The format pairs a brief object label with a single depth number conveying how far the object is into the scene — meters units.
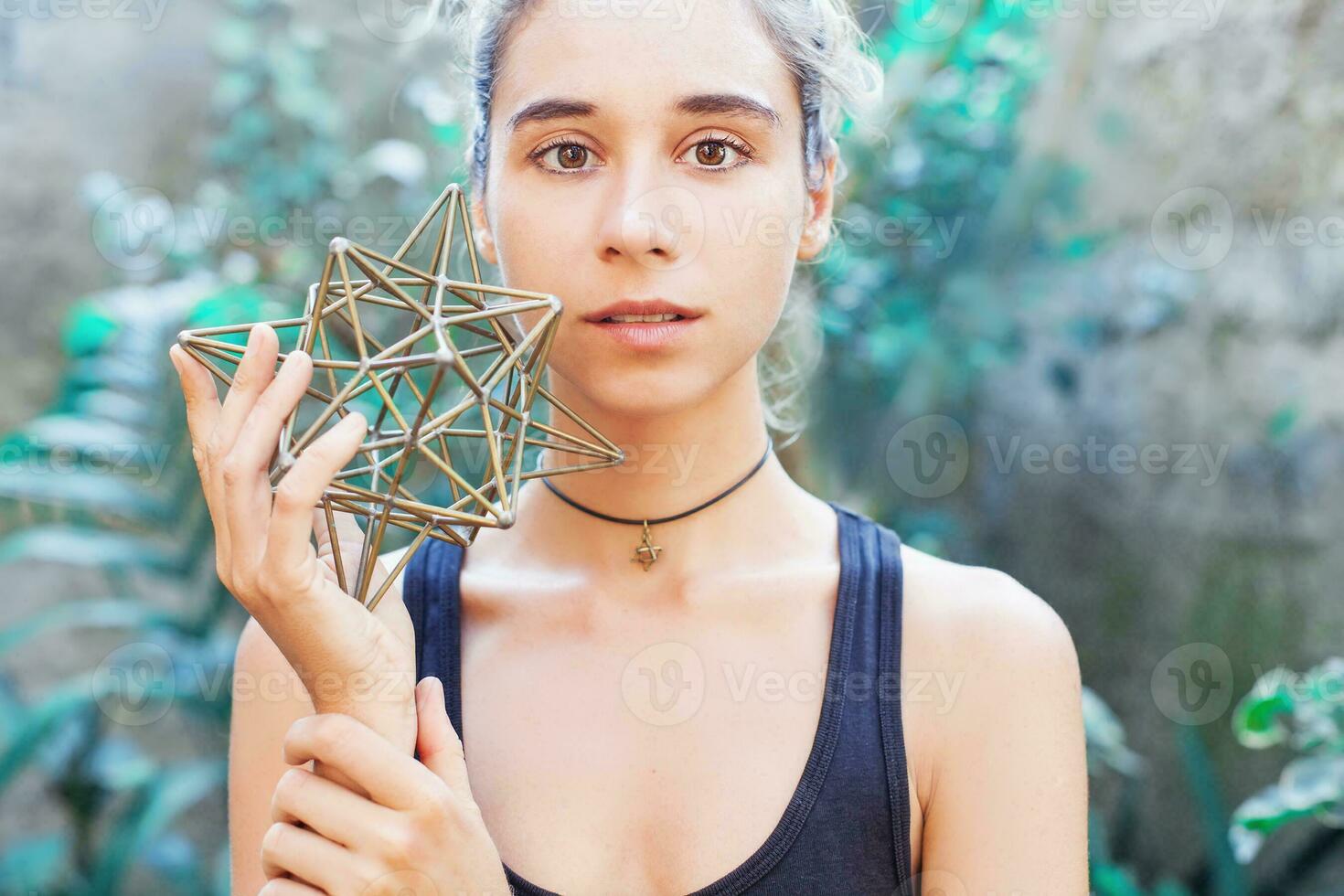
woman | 0.99
